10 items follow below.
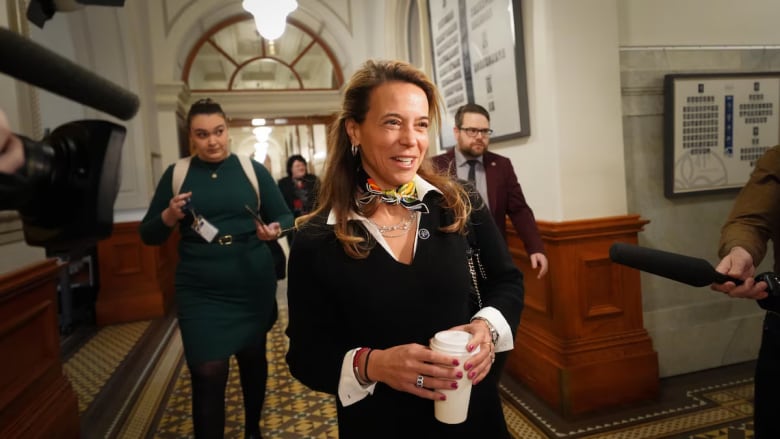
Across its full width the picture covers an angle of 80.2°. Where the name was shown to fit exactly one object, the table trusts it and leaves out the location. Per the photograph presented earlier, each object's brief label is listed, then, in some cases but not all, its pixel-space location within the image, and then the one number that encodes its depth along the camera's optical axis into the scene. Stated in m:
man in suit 2.44
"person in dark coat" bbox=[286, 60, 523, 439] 1.06
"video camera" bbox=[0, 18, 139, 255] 0.52
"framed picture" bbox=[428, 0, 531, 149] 2.63
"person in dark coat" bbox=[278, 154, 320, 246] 4.98
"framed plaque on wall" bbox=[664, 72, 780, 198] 2.73
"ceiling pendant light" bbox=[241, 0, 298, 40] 4.20
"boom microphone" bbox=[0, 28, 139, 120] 0.44
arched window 6.58
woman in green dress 1.87
